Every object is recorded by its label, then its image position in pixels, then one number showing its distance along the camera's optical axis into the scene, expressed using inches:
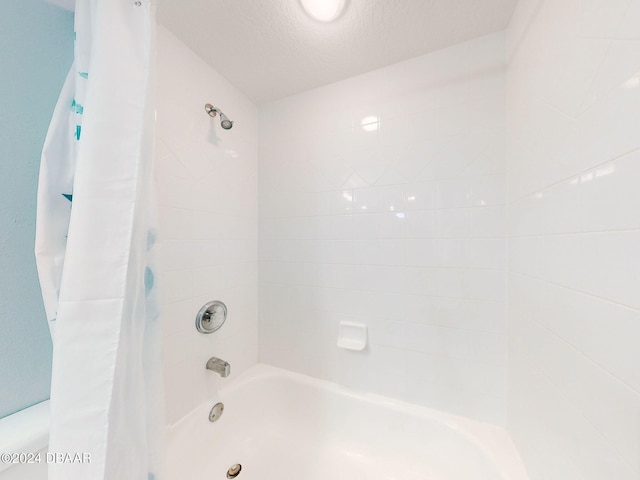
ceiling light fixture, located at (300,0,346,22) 34.3
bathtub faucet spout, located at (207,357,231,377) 44.1
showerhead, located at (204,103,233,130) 45.6
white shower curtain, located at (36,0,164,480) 18.2
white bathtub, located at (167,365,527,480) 39.0
